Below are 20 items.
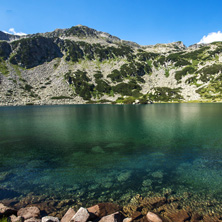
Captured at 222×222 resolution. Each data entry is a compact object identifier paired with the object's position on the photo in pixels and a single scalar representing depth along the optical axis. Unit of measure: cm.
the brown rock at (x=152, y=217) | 954
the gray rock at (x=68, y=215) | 963
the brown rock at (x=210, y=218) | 1002
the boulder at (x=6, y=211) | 988
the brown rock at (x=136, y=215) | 1022
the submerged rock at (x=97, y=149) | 2434
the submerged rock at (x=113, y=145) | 2688
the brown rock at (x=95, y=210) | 1016
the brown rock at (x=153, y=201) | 1141
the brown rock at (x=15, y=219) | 940
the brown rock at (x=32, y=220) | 926
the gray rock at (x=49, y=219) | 873
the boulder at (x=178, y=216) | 1004
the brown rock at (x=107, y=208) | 1040
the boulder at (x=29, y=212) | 1002
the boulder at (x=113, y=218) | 917
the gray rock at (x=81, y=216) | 917
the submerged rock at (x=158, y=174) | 1581
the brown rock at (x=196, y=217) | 998
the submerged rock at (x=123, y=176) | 1535
